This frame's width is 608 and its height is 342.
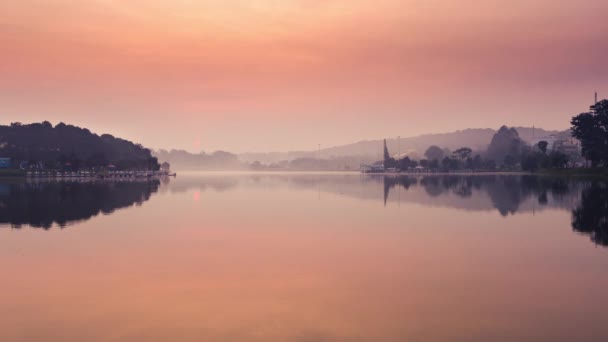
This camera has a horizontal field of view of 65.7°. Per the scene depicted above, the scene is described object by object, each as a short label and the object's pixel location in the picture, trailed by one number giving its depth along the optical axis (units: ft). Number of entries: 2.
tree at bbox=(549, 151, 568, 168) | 560.61
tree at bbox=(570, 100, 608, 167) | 449.06
